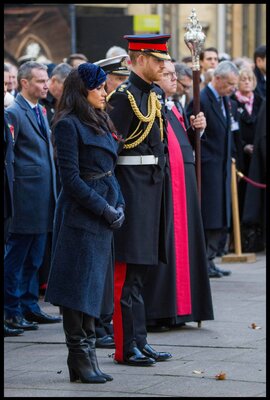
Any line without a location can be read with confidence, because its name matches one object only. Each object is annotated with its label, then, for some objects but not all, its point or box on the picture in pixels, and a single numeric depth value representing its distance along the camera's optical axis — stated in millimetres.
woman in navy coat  8203
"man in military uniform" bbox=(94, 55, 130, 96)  10461
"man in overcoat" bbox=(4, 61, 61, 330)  10562
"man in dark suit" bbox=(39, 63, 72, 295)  12312
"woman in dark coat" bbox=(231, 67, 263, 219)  16125
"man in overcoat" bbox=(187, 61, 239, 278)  13680
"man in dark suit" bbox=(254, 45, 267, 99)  16688
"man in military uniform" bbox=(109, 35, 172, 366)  8977
